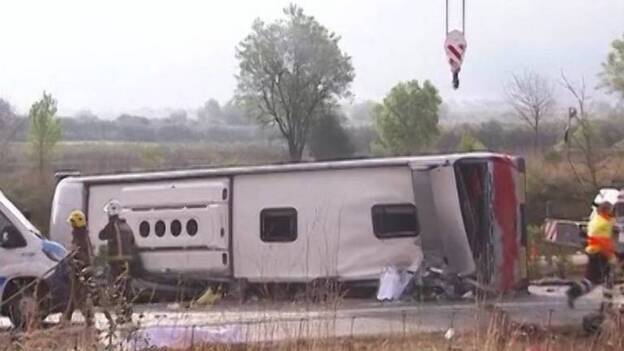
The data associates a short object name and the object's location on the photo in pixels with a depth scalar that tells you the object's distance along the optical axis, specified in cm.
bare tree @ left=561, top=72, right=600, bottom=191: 3659
